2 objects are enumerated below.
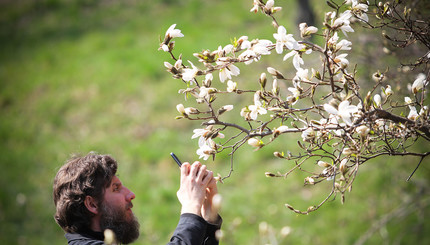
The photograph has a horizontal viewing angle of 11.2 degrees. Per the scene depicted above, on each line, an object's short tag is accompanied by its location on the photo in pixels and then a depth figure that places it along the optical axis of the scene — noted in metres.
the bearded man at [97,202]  5.61
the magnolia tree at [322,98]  5.37
